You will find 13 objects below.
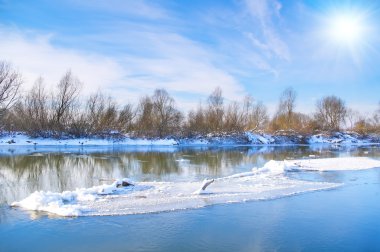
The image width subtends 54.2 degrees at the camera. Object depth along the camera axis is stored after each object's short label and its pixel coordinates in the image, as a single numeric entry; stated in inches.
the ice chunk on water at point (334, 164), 757.3
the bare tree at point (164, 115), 1962.4
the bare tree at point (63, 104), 1805.2
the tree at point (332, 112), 2847.0
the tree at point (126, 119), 2000.5
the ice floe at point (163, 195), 366.6
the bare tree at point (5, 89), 1557.6
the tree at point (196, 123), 2017.7
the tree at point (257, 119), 2458.4
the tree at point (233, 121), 2163.6
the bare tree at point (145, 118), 1926.7
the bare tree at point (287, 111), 2679.6
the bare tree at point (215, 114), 2151.8
